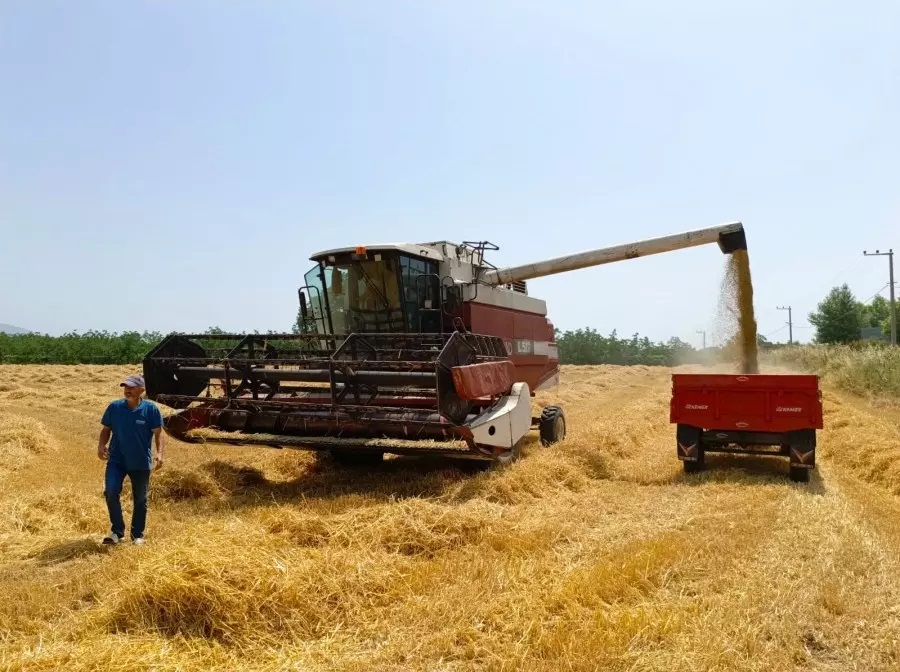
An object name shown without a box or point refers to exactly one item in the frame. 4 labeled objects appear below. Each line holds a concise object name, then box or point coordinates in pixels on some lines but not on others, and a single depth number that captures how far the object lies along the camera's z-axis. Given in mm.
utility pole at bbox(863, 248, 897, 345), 35275
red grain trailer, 6641
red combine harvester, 6285
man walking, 4895
